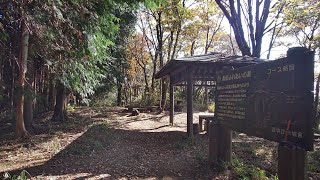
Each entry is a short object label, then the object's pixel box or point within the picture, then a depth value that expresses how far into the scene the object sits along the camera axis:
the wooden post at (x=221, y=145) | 4.74
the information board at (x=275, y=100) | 2.70
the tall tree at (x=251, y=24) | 9.88
